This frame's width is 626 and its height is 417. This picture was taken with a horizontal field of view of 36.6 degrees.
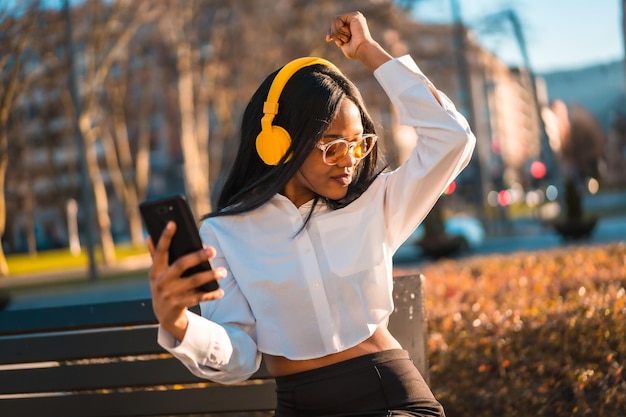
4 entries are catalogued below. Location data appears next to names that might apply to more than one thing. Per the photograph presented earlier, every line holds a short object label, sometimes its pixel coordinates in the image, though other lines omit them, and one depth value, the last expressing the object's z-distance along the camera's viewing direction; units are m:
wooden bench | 3.79
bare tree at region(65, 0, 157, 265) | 25.36
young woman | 2.60
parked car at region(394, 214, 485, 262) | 24.16
